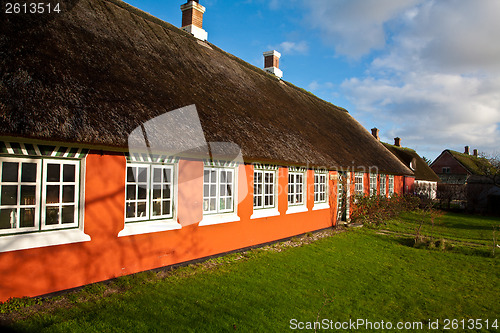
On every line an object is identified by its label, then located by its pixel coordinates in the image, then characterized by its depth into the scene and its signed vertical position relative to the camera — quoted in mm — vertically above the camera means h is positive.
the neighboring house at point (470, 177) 19953 -396
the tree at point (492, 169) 20156 +333
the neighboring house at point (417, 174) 24188 -146
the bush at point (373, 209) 14109 -1752
